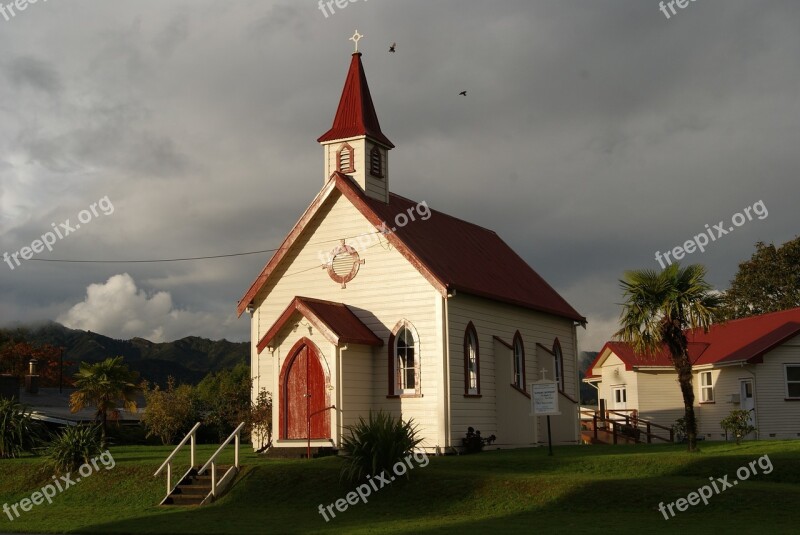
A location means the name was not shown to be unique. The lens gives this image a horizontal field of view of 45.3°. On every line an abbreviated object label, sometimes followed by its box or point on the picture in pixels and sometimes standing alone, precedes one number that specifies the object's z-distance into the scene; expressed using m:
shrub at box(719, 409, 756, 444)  30.38
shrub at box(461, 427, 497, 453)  29.73
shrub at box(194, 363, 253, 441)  30.72
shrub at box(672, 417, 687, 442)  34.17
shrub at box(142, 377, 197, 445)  40.44
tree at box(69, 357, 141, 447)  41.91
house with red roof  43.19
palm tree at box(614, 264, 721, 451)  28.06
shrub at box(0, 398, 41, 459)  31.58
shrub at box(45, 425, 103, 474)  27.20
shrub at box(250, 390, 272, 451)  30.39
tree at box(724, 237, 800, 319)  64.44
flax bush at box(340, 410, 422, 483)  23.29
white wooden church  29.27
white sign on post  28.11
